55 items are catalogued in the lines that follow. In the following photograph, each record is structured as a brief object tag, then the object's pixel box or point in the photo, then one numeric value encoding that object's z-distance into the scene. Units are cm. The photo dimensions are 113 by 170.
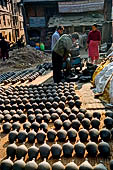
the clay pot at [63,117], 474
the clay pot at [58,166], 297
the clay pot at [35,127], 440
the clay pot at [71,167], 293
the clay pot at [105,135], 387
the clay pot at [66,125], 434
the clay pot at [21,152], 348
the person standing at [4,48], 1600
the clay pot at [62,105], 559
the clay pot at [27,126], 446
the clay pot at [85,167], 292
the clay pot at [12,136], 411
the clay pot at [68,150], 349
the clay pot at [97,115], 479
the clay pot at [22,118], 501
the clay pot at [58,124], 445
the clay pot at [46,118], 481
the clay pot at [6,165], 314
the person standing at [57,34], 852
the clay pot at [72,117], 469
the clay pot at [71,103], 569
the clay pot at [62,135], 399
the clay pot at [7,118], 500
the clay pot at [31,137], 403
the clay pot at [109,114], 472
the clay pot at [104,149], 344
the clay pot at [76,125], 432
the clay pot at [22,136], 407
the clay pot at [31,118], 486
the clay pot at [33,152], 347
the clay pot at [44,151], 347
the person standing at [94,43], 931
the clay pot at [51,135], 404
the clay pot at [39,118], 481
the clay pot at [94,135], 389
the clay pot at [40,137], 398
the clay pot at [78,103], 569
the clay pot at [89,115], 470
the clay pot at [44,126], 437
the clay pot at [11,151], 357
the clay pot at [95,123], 433
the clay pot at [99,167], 291
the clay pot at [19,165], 309
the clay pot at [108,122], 436
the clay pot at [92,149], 346
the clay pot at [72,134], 397
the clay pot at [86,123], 433
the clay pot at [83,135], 392
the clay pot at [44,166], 301
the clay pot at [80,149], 348
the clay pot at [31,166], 304
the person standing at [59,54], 796
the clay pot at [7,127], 457
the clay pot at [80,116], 466
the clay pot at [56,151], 348
